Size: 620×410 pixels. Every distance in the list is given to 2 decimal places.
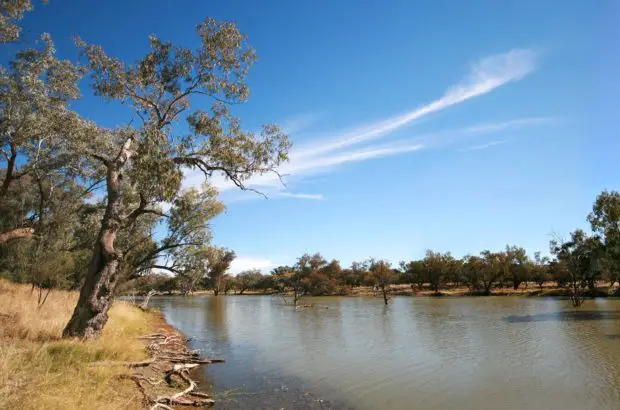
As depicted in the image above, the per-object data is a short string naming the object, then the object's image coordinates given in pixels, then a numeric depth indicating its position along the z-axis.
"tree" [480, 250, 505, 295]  78.19
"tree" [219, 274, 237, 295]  122.03
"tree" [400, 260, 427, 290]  91.62
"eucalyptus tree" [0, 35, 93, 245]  15.68
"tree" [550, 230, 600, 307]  48.41
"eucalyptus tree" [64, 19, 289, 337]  12.94
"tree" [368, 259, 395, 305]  71.59
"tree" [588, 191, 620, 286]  42.12
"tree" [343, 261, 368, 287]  110.06
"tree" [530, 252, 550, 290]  79.69
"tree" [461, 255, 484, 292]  80.75
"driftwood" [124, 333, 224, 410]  9.84
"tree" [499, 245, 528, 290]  80.03
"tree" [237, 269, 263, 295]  130.38
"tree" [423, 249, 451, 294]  87.54
